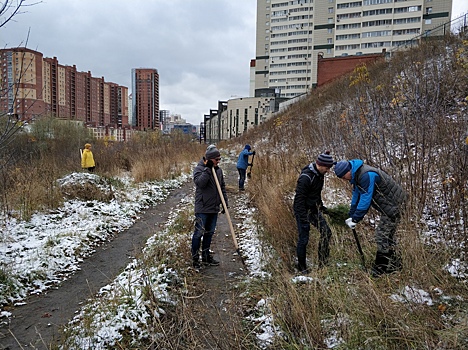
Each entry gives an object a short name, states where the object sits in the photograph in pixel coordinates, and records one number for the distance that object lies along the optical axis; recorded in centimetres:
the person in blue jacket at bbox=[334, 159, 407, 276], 373
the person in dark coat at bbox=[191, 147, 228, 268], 475
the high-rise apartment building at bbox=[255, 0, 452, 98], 4775
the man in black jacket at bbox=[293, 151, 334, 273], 415
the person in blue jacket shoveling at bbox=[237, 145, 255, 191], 1054
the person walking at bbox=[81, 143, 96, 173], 1115
